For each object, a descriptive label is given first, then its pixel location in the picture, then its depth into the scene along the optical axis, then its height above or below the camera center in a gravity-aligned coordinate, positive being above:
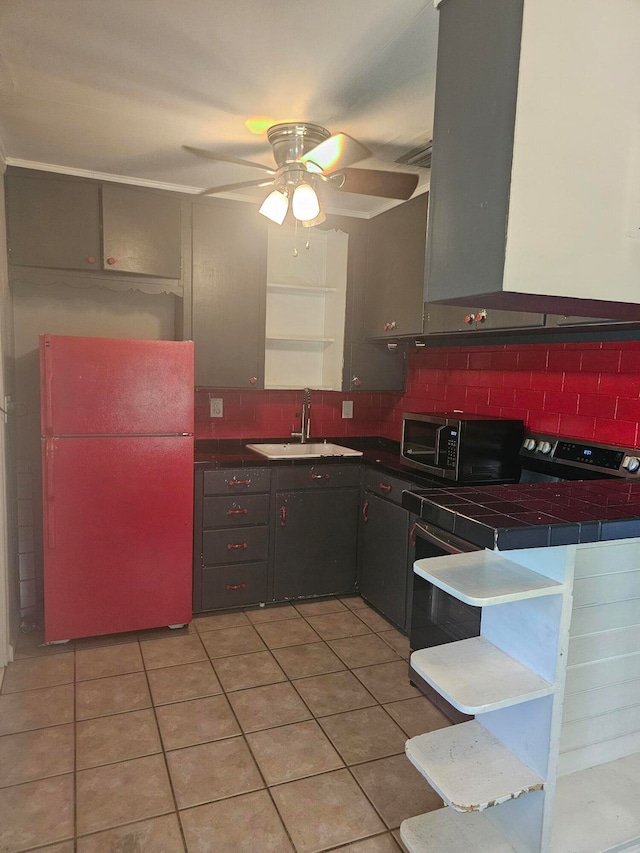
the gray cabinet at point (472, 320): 2.44 +0.24
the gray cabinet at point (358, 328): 3.75 +0.26
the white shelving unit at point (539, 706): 1.41 -0.90
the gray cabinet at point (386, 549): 3.07 -1.02
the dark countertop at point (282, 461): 3.15 -0.55
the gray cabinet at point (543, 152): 1.23 +0.49
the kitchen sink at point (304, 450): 3.70 -0.55
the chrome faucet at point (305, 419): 3.90 -0.36
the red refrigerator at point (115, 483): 2.76 -0.61
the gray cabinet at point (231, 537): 3.22 -0.99
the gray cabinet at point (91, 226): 2.94 +0.71
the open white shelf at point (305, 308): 3.79 +0.39
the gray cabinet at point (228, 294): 3.36 +0.41
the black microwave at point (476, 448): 2.71 -0.37
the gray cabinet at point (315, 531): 3.38 -0.98
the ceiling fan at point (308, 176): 2.10 +0.75
